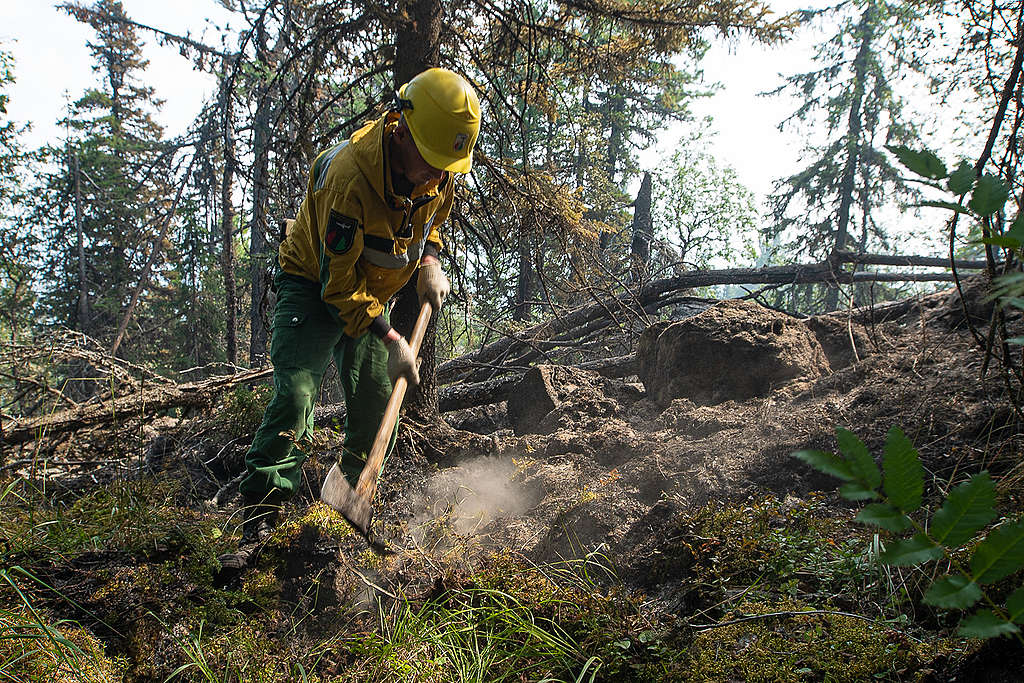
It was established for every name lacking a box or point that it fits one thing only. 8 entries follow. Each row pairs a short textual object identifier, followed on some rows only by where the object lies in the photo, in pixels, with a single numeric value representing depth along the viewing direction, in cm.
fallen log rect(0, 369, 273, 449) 387
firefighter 306
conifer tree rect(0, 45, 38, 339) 1374
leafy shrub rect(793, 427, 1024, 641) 73
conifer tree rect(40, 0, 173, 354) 1547
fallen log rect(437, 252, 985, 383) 602
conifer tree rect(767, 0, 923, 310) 1920
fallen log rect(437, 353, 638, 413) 559
